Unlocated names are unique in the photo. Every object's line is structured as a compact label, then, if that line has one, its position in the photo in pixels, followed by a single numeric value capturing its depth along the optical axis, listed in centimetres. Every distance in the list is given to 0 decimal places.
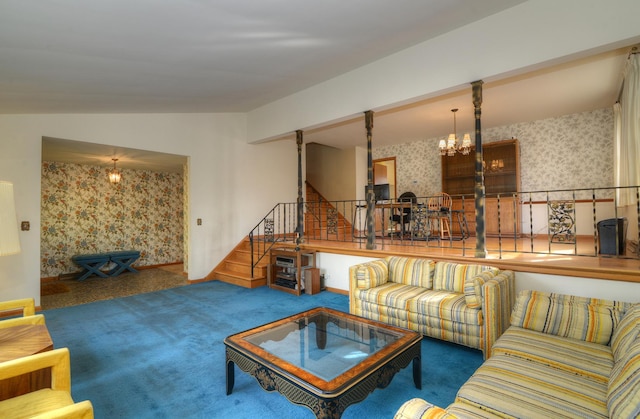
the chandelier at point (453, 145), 570
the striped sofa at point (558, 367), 141
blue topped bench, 652
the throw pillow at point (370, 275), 375
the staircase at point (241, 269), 598
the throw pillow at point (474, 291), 292
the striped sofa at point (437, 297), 288
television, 746
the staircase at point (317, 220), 787
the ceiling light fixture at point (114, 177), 621
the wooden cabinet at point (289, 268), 535
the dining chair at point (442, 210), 570
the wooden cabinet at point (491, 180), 704
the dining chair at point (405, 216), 719
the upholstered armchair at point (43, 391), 143
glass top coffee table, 172
